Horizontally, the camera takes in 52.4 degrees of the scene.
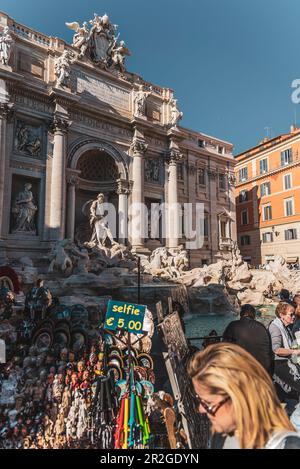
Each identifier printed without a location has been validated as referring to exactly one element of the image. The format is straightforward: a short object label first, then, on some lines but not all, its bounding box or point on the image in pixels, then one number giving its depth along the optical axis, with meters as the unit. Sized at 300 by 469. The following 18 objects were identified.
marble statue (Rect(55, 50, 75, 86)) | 16.97
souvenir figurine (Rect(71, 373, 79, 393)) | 3.65
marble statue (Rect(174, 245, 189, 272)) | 16.95
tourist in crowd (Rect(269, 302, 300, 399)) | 3.42
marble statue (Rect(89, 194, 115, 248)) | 17.39
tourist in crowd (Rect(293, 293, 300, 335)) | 4.32
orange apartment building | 27.47
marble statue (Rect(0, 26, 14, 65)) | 15.38
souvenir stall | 3.20
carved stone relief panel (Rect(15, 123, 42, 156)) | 16.39
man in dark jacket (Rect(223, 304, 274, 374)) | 2.90
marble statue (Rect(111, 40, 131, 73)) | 20.41
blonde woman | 1.21
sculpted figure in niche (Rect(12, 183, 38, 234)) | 15.91
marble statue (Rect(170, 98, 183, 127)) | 22.50
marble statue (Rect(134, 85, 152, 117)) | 20.45
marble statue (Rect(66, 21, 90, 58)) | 18.92
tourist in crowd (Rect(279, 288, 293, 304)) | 7.63
